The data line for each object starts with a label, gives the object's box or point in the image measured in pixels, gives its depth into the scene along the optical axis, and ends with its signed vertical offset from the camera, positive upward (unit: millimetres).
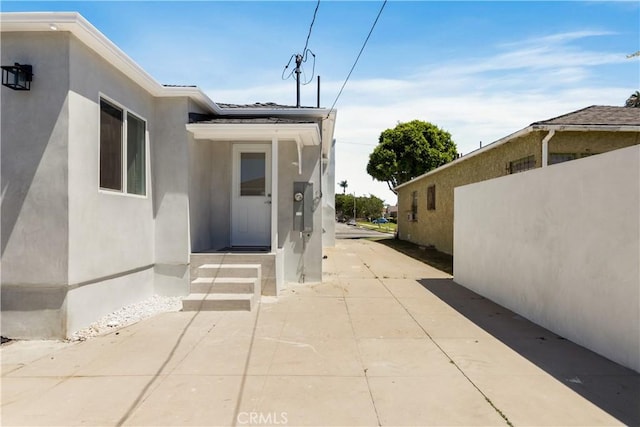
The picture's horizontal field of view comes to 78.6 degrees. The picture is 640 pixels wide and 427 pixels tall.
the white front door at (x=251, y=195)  8812 +393
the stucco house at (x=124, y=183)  4938 +486
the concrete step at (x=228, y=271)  6980 -1048
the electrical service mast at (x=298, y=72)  11647 +4347
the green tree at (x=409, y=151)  31781 +5091
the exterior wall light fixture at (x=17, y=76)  4840 +1702
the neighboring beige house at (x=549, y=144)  8781 +1714
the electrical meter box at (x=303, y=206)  8336 +141
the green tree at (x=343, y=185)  101750 +7279
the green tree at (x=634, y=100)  37834 +11357
